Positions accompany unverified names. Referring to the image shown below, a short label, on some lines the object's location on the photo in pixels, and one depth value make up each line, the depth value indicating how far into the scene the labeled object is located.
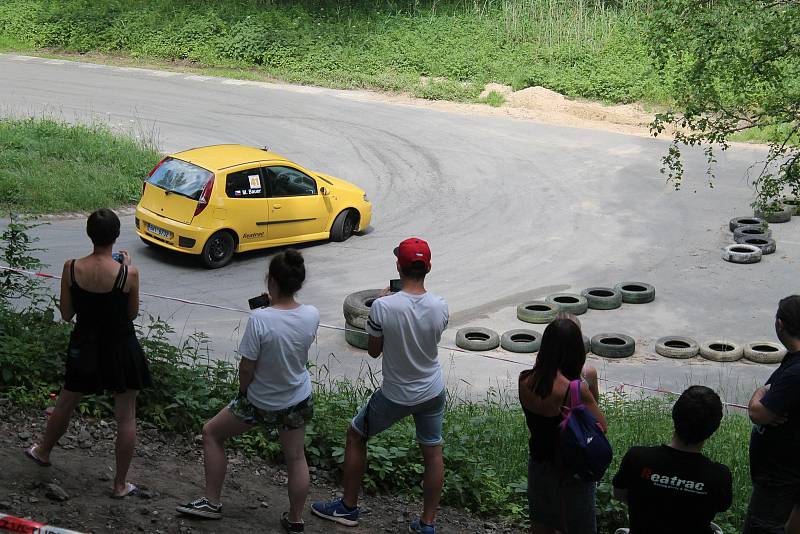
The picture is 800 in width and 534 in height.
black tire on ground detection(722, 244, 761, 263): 18.27
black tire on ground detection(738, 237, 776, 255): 18.73
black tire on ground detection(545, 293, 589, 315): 15.88
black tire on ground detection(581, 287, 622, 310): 16.14
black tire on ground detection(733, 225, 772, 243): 19.22
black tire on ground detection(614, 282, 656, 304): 16.42
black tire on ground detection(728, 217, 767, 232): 19.75
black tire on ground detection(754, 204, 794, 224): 20.34
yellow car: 16.69
